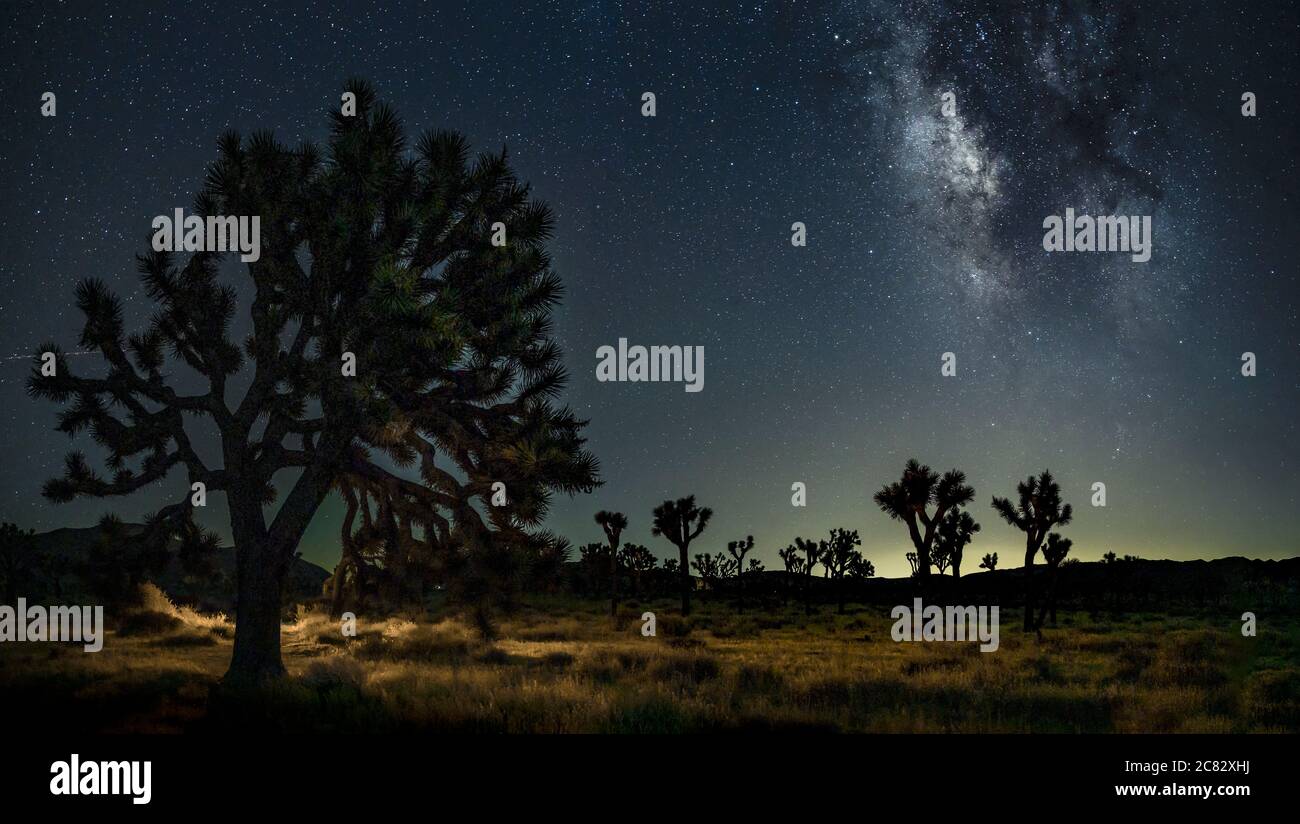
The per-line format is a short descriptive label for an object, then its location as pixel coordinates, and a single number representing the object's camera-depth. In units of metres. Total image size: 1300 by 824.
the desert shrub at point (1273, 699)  11.23
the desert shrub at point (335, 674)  12.40
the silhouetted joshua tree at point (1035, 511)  30.92
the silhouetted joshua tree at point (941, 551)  33.31
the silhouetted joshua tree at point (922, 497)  28.22
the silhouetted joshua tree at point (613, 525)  36.06
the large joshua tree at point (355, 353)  12.38
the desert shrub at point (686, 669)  14.65
